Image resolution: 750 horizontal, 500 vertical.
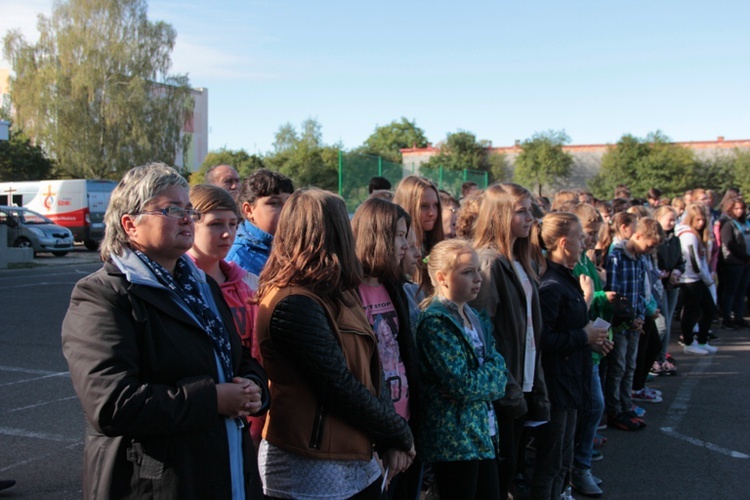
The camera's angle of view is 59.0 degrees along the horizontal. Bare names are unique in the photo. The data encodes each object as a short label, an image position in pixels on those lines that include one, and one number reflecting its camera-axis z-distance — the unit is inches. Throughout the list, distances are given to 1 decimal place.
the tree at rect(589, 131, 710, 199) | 1718.8
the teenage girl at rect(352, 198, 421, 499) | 114.7
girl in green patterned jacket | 121.1
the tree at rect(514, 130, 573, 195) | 1877.5
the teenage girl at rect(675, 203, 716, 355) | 350.9
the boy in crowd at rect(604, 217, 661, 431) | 228.8
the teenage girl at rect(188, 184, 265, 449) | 110.2
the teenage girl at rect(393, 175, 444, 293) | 168.1
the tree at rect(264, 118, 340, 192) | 990.0
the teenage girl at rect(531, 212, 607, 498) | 156.5
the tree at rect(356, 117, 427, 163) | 3472.9
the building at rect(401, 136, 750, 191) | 1855.3
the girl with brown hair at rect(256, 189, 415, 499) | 92.8
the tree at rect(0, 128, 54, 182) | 1486.2
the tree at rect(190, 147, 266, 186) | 2297.4
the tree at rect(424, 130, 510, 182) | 1907.0
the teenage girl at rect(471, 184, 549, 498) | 142.3
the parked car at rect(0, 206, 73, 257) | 821.2
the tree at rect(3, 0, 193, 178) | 1557.6
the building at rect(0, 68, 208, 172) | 3558.1
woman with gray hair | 77.5
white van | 970.7
